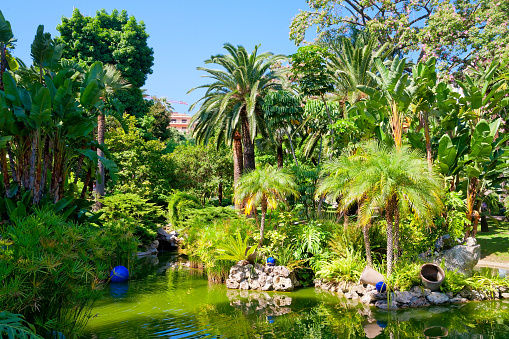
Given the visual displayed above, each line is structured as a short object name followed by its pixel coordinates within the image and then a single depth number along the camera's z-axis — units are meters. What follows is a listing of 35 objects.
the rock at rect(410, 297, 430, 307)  10.32
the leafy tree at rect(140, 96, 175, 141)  37.56
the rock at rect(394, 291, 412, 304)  10.31
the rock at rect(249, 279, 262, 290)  12.52
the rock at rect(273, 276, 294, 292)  12.30
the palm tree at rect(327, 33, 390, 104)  18.44
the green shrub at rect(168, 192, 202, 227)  23.41
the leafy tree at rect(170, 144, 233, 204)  29.34
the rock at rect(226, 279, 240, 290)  12.82
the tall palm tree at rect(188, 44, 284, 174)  19.36
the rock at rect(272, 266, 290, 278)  12.45
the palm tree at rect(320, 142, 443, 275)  10.09
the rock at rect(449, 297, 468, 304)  10.56
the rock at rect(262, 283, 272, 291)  12.39
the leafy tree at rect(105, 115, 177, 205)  25.45
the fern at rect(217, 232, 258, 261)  13.07
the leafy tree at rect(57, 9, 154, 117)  36.12
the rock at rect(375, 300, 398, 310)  10.20
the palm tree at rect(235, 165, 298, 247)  13.02
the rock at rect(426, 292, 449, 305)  10.45
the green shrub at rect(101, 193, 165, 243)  18.63
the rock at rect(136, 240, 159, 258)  19.55
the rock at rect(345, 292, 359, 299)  11.07
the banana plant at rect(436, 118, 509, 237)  13.36
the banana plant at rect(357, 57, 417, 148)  12.82
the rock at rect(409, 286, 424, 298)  10.48
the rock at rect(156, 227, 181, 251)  23.80
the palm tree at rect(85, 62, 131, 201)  19.84
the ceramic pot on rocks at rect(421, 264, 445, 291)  10.52
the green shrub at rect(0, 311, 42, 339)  4.32
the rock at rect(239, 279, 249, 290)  12.64
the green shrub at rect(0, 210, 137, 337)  5.34
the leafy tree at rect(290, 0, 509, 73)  19.52
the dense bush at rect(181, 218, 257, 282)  13.54
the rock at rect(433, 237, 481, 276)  11.66
